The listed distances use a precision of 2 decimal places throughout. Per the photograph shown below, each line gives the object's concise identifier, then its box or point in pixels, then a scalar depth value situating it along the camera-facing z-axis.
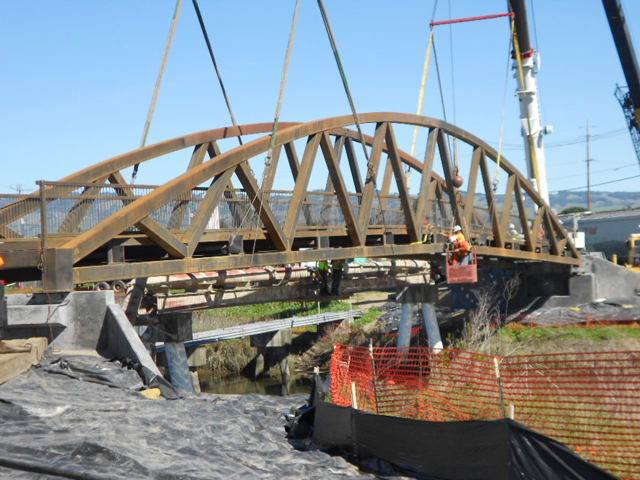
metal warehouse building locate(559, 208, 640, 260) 67.56
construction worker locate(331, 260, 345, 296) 24.61
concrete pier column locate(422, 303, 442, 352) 32.38
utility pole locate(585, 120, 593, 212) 142.75
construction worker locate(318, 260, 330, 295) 24.47
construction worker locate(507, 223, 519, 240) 31.64
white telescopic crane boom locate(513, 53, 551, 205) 37.88
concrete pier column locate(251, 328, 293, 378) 40.56
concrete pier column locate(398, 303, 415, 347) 32.64
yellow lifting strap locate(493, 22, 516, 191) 26.48
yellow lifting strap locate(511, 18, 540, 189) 37.25
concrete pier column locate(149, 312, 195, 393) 21.58
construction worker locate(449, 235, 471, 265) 23.30
